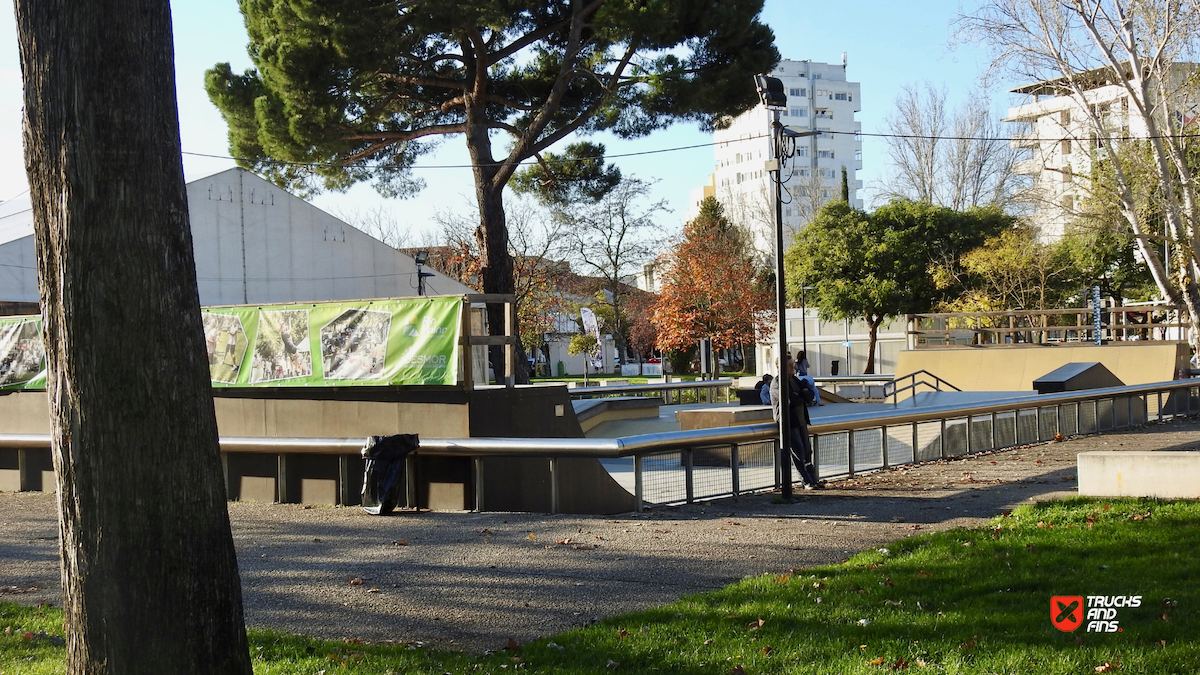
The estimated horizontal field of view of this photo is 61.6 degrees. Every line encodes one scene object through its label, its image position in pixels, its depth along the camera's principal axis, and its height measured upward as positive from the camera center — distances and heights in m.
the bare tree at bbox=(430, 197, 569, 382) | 47.53 +3.71
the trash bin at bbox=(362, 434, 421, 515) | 10.77 -1.32
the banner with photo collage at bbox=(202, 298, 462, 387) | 11.41 +0.04
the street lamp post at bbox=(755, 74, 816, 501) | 11.39 +1.09
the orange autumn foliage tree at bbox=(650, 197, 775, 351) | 49.94 +1.73
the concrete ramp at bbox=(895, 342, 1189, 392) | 28.34 -1.07
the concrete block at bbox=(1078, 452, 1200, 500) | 9.70 -1.48
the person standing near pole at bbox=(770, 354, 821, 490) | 12.30 -1.07
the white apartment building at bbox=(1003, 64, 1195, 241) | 30.89 +6.07
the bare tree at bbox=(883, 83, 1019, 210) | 63.53 +10.18
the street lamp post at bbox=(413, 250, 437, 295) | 27.65 +2.41
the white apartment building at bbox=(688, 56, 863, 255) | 114.88 +22.94
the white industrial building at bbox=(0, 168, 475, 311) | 31.34 +3.29
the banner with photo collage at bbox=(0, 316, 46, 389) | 15.16 +0.01
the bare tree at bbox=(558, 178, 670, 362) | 54.38 +5.16
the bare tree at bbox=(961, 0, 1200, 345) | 28.67 +7.04
